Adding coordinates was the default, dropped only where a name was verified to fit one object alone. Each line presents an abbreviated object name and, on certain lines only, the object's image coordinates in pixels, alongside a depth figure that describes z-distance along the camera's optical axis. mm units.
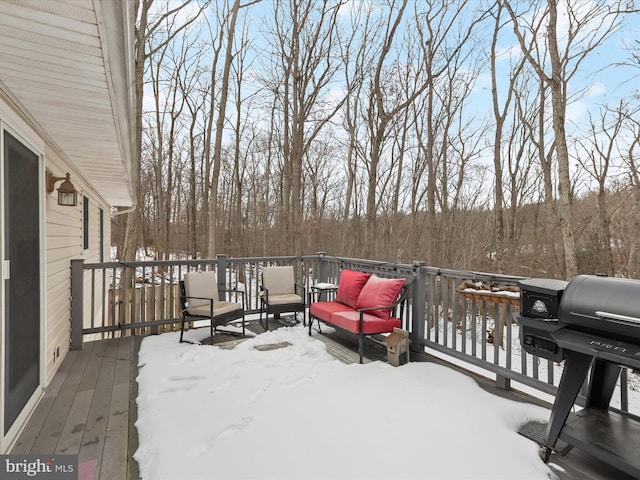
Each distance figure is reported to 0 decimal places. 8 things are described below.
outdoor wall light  3669
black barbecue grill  1777
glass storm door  2385
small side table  5152
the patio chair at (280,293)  5145
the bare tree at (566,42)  6172
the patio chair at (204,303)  4488
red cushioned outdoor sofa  3863
